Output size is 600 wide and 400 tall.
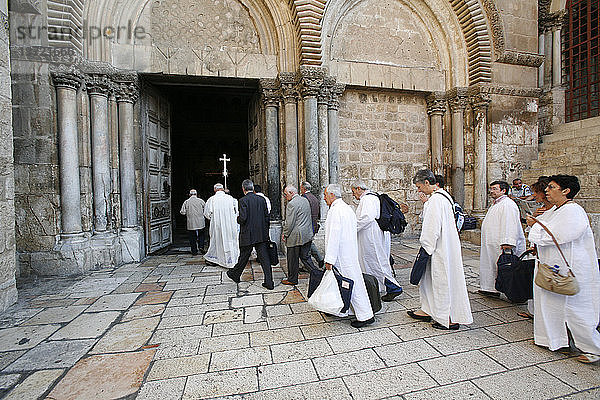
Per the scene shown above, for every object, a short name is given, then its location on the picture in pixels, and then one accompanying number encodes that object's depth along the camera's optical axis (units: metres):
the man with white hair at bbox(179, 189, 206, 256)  7.40
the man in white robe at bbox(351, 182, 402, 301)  4.17
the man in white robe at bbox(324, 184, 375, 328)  3.34
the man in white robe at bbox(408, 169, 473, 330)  3.25
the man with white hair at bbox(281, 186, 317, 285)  4.88
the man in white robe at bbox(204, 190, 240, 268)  6.26
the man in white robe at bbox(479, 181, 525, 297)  3.98
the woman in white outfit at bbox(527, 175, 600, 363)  2.67
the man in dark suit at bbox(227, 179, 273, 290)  4.87
